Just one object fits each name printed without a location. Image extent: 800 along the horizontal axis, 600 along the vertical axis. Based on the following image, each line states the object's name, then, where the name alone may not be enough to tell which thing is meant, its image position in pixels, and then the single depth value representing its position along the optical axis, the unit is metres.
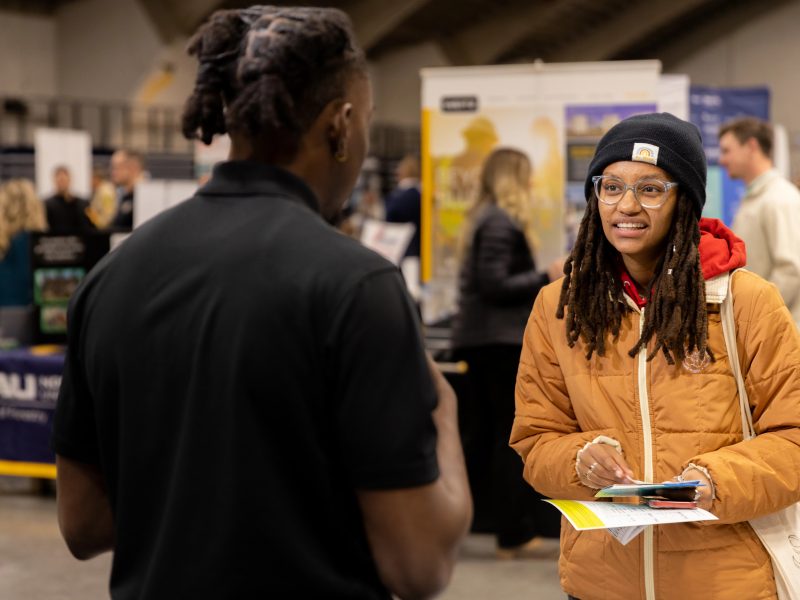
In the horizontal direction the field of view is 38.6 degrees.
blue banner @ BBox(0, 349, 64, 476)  5.75
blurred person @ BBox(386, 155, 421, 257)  9.66
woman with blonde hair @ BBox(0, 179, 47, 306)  6.52
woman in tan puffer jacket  1.81
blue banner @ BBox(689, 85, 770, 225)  9.42
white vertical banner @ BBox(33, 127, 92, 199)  12.45
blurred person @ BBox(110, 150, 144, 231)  7.76
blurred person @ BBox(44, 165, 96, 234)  9.60
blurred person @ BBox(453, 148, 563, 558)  4.58
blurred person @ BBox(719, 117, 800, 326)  4.57
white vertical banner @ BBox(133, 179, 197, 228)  6.40
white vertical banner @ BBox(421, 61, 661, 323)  5.81
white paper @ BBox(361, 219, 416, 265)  6.68
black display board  5.96
